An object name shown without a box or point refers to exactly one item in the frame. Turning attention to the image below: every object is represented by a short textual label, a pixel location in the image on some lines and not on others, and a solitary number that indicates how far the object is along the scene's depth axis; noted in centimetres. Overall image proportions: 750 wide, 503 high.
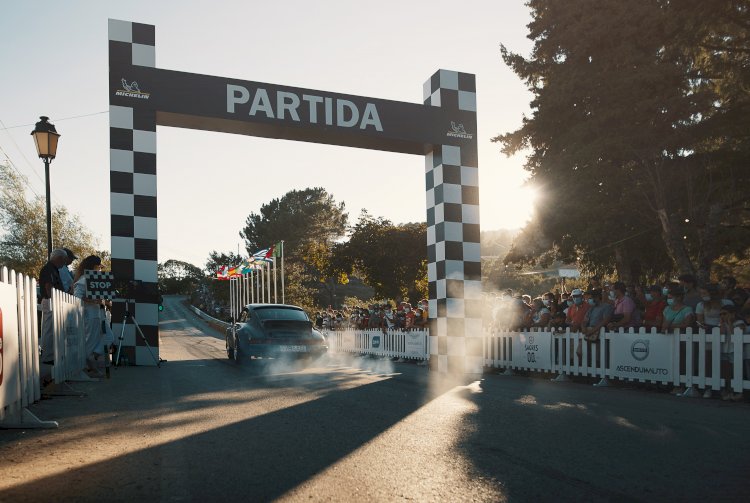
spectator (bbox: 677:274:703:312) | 996
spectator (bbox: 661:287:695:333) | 955
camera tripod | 1125
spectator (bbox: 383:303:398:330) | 2024
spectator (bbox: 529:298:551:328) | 1297
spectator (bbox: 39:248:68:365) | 734
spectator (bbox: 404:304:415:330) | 1867
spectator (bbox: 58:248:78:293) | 962
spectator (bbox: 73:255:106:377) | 1027
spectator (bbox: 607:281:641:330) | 1088
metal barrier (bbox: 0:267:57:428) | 525
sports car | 1264
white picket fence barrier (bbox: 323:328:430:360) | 1738
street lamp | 1223
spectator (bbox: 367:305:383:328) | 2181
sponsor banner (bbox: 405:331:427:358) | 1713
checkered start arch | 1137
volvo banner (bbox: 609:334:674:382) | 966
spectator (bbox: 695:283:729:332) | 934
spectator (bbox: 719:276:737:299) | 987
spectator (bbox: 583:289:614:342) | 1107
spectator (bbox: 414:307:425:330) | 1806
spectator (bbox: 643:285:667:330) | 1045
